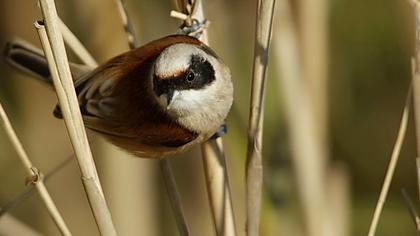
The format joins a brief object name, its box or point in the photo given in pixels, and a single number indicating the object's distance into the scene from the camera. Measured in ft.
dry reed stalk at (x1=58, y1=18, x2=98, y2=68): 14.21
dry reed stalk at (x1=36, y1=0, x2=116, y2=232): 10.83
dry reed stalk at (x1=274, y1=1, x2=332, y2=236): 17.94
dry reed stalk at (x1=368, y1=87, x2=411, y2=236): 12.57
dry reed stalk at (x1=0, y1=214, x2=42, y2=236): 16.97
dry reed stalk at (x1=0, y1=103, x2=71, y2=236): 11.51
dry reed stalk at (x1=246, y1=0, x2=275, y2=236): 12.42
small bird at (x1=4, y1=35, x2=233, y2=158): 13.88
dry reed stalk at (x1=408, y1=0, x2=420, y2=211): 12.37
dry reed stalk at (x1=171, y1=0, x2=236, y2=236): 14.03
